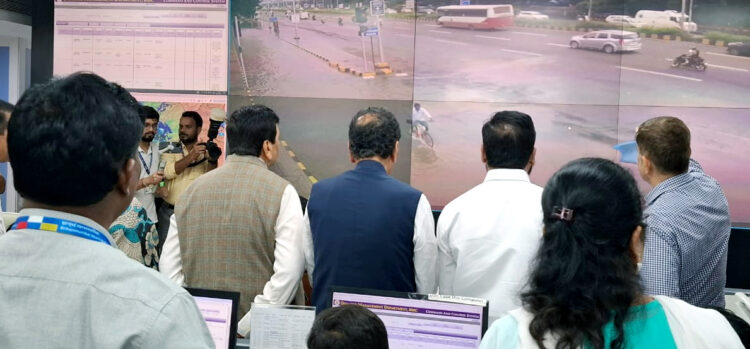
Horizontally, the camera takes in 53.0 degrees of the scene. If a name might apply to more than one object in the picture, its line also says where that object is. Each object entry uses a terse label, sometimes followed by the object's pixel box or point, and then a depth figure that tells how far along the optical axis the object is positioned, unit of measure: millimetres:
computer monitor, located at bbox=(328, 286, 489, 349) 1785
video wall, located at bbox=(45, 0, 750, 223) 4168
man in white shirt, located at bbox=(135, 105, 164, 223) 4184
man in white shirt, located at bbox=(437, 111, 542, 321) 2424
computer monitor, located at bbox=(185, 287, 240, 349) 1854
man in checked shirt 2373
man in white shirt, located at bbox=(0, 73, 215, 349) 938
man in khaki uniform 4234
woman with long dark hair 1178
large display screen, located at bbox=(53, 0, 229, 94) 4582
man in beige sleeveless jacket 2627
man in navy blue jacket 2531
